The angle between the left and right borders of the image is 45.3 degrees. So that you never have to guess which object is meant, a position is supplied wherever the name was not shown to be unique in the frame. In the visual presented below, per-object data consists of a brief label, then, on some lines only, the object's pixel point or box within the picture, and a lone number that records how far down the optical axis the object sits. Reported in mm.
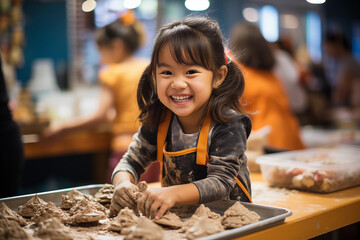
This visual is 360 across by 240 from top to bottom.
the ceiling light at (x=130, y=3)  4617
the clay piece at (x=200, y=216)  1057
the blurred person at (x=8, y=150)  1739
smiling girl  1226
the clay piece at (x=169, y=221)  1089
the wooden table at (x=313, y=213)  1123
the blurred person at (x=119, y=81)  2852
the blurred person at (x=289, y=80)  3768
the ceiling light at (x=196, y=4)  4721
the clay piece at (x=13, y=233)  962
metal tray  985
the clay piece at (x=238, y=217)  1063
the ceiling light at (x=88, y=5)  4375
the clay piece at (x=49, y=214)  1153
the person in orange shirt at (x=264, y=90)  2758
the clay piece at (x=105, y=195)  1362
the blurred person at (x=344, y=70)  5305
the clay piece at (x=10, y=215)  1140
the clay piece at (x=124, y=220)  1072
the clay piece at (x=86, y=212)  1134
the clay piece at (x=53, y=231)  982
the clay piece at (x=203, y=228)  987
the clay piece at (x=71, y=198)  1312
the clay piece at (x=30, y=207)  1222
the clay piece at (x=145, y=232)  940
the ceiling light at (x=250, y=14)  5961
